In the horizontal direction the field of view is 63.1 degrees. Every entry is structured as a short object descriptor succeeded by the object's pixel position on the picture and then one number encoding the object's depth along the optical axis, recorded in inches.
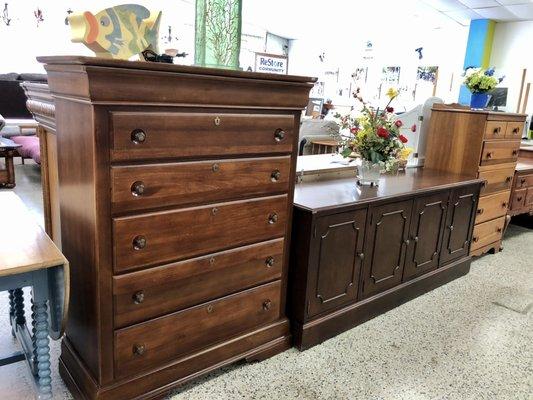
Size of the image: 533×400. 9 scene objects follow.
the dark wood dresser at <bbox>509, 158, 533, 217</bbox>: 151.7
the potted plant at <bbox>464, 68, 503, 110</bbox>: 130.3
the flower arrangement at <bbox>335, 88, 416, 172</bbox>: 100.3
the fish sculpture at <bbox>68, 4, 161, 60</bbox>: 56.6
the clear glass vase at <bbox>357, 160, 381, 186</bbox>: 101.3
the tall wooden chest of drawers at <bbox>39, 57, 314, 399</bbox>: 55.6
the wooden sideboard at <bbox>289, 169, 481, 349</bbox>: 83.2
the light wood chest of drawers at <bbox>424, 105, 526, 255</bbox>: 128.0
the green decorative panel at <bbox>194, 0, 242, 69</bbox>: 67.9
